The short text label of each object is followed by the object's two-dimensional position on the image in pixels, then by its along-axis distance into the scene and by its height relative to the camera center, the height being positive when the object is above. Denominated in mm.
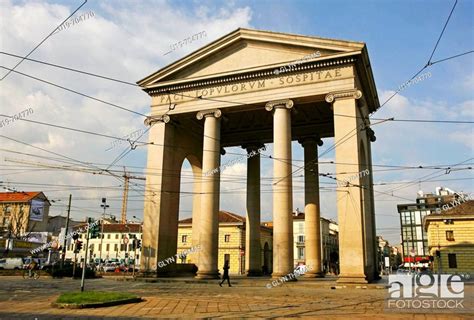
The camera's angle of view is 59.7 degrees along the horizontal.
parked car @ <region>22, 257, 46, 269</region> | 53169 -1329
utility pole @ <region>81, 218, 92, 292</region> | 15559 +375
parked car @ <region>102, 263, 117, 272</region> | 59625 -2428
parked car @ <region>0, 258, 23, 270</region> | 50812 -1531
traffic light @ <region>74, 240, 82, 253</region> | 21225 +315
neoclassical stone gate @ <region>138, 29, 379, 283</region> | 23594 +8468
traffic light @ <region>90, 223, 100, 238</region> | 17109 +813
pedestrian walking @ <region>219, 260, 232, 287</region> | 21984 -983
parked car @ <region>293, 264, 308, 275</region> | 25802 -1003
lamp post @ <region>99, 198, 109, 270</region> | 38225 +4226
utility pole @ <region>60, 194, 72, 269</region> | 35506 +3648
